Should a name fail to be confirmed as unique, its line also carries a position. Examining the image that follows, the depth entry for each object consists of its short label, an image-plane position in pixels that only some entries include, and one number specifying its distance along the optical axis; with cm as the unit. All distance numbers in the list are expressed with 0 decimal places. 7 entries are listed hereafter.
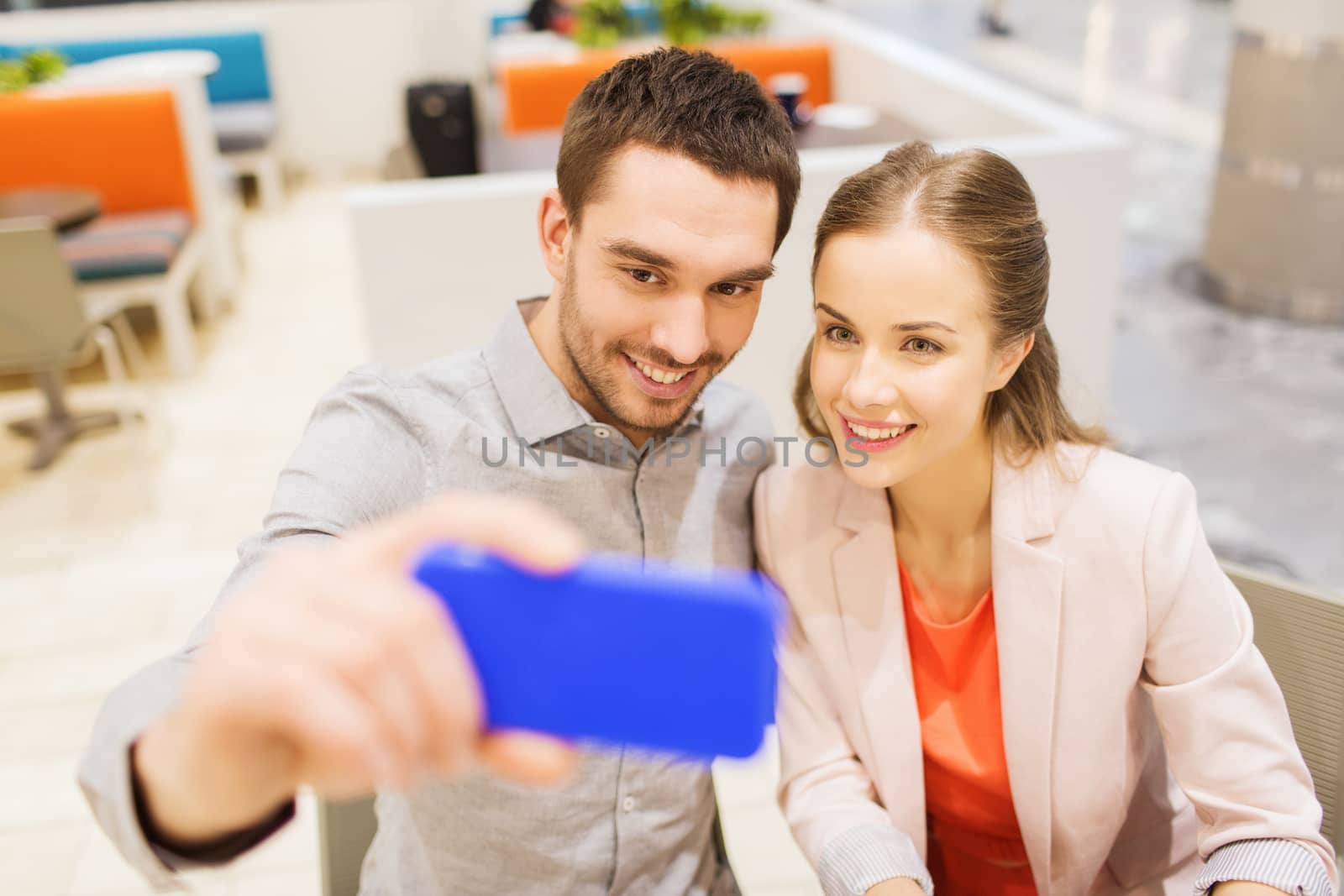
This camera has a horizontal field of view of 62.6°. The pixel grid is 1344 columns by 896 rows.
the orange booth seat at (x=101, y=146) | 486
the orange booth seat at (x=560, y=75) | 530
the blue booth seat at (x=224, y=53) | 686
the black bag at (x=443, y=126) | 657
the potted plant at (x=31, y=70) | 504
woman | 114
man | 114
